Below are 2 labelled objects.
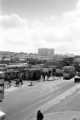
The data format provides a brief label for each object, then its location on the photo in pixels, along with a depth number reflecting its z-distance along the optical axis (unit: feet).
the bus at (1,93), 89.64
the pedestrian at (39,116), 56.03
